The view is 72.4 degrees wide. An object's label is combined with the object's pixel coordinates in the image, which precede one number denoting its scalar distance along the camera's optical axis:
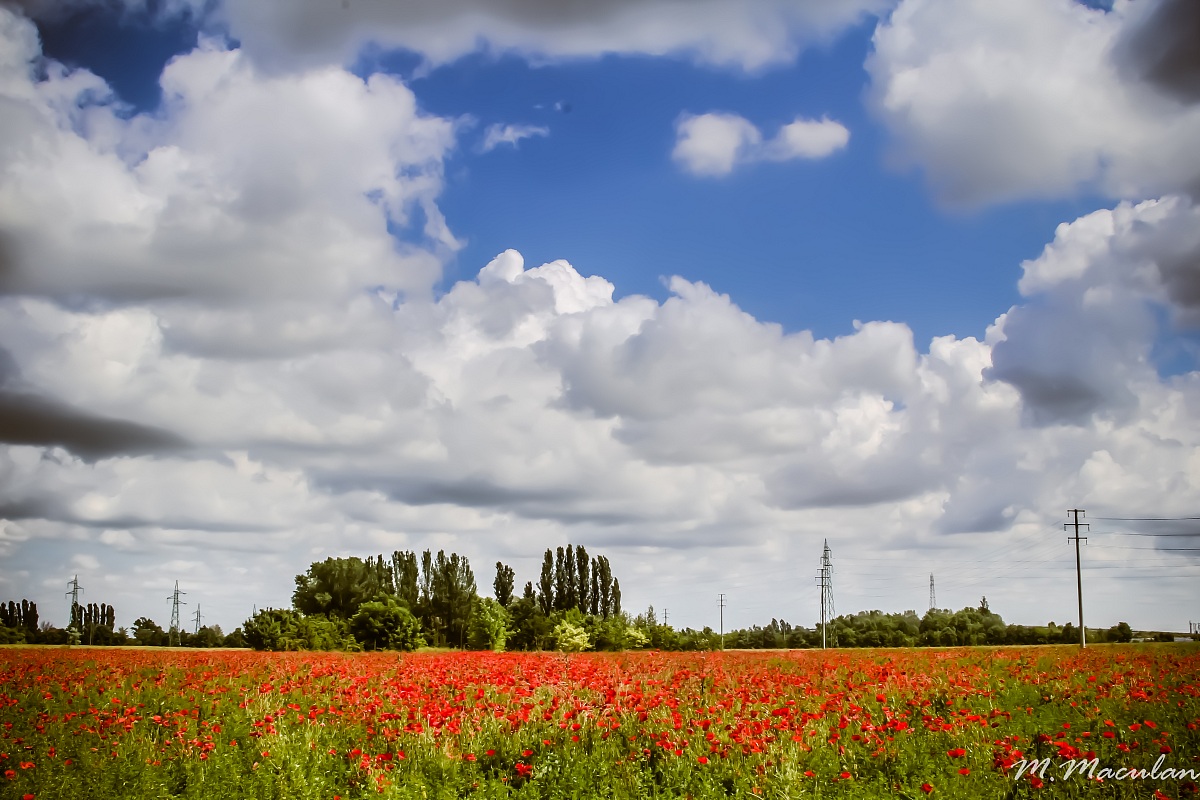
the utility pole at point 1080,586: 54.62
